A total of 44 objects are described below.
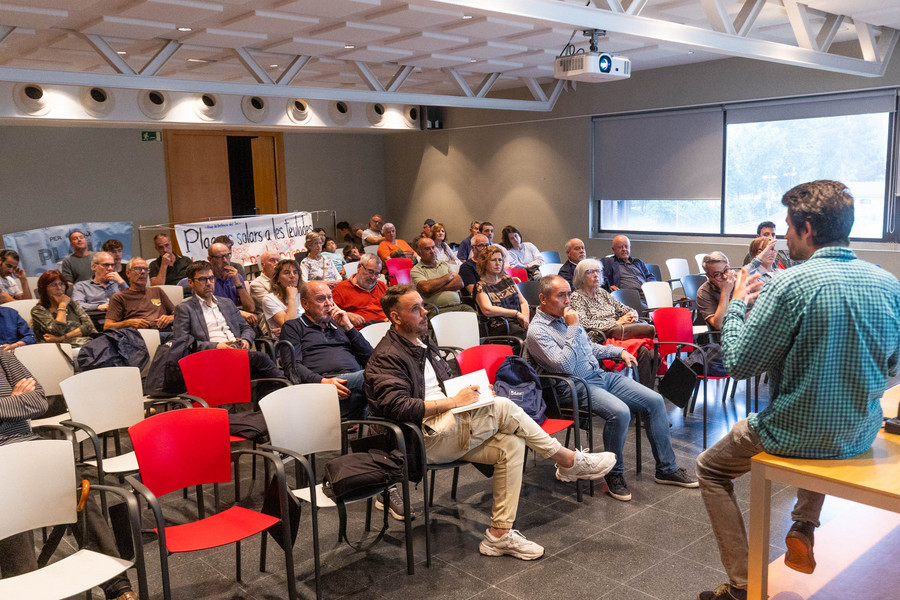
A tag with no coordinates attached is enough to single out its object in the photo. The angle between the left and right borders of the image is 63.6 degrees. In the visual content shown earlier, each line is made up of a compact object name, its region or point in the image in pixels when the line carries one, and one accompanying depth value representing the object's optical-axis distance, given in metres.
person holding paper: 3.35
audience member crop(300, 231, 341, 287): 7.79
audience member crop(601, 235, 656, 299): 7.39
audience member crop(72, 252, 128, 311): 6.67
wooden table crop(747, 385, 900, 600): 2.12
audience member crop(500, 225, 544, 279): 9.24
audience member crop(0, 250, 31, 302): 7.20
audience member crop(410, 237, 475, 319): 6.31
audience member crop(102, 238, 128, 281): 7.83
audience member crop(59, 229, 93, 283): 7.81
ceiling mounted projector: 6.14
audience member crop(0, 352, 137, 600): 2.75
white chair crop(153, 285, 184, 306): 6.76
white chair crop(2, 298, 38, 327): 5.98
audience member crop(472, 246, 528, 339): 5.88
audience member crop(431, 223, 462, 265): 9.30
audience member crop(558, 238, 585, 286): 7.07
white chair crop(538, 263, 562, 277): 8.26
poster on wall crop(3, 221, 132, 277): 10.20
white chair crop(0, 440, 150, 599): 2.45
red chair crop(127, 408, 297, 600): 2.68
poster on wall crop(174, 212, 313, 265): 9.22
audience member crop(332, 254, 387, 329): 5.79
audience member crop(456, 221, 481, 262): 9.90
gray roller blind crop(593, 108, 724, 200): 9.55
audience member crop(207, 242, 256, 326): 6.27
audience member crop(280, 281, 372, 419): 4.45
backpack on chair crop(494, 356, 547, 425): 3.79
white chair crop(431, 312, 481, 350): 5.12
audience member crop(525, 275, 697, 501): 4.02
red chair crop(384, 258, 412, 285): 8.04
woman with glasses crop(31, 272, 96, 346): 5.53
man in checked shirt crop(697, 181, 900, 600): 2.17
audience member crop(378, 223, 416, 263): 9.71
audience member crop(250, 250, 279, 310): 5.80
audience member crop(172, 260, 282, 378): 4.92
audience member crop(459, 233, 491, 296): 6.84
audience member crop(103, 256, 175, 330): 5.66
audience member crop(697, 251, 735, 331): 5.36
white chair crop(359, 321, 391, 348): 4.84
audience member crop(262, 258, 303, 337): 5.52
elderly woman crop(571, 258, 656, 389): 5.09
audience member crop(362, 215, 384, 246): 11.01
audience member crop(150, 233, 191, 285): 8.04
